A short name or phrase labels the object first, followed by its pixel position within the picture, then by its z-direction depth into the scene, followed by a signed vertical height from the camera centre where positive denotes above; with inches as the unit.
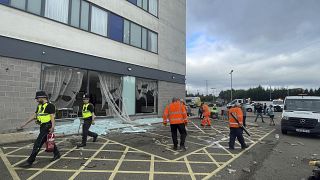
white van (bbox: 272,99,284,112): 1095.1 -36.2
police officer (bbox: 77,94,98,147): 235.2 -27.1
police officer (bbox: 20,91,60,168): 174.9 -20.2
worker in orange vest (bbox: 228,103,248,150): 245.6 -42.1
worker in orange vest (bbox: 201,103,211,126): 437.8 -43.7
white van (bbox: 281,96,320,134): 339.0 -30.4
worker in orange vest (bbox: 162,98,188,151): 232.5 -27.7
